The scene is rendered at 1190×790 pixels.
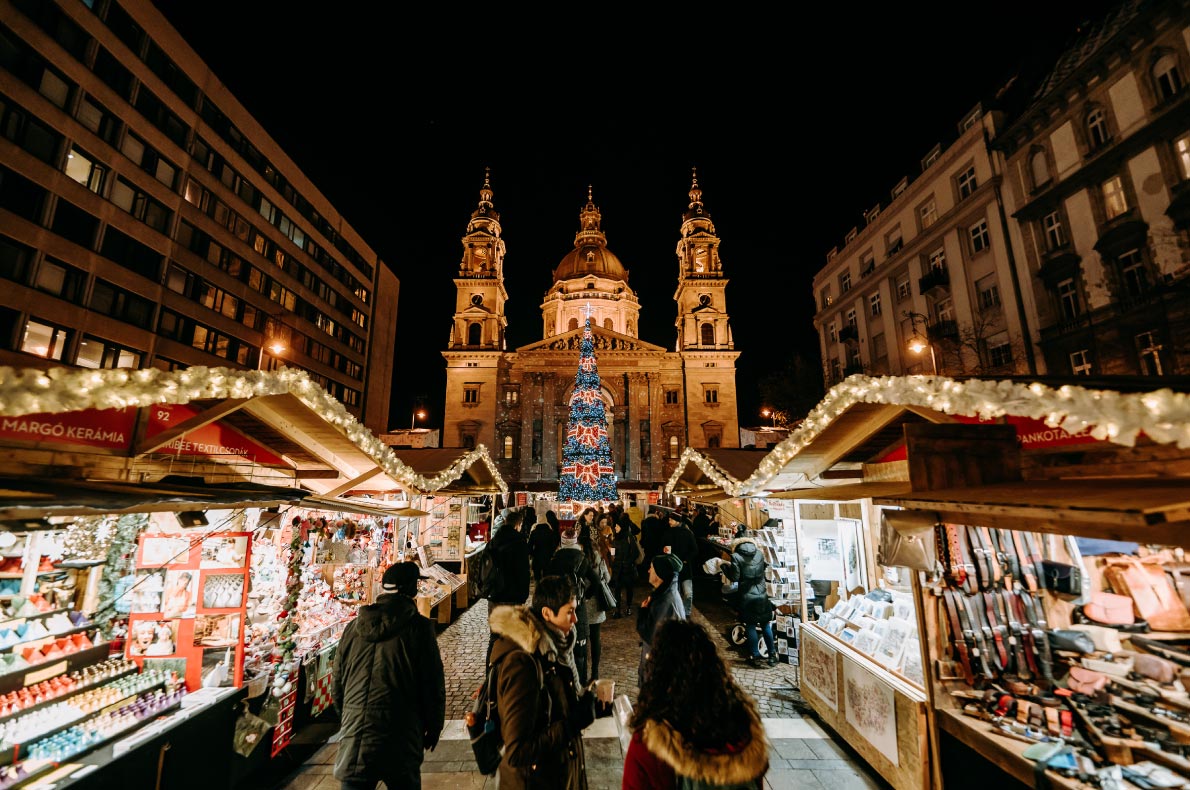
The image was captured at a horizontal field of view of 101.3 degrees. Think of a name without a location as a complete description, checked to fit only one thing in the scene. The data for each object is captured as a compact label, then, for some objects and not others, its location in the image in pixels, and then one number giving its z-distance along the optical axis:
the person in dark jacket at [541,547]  7.90
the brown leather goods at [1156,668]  3.40
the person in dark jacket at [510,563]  6.49
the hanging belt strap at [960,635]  3.94
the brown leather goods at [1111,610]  3.85
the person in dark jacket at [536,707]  2.52
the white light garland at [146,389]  2.41
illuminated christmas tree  24.17
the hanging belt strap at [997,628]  3.96
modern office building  16.30
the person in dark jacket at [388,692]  3.17
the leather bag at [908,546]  3.68
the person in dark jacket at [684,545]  7.65
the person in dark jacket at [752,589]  7.03
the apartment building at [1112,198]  14.06
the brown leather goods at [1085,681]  3.60
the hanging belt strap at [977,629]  3.96
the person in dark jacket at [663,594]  5.09
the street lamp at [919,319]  22.07
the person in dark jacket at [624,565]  10.88
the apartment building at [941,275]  20.38
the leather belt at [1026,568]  4.21
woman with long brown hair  1.93
